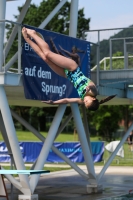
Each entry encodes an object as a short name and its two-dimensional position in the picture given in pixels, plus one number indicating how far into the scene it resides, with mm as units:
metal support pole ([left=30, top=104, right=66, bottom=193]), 16844
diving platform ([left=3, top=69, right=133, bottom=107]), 18716
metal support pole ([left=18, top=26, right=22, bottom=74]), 15984
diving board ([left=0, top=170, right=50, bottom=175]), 12414
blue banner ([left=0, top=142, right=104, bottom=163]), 34562
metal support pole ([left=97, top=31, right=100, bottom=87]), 20016
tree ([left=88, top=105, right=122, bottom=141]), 71625
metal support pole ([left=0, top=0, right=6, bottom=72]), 15599
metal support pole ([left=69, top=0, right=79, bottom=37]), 19016
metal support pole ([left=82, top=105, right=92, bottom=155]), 22348
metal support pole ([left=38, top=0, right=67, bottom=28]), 18311
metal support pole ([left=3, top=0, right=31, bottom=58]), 19234
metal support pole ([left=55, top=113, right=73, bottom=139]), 22792
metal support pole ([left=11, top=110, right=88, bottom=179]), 19172
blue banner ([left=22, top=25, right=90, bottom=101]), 16281
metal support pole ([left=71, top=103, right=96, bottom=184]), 19312
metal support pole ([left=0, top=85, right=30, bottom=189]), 15979
